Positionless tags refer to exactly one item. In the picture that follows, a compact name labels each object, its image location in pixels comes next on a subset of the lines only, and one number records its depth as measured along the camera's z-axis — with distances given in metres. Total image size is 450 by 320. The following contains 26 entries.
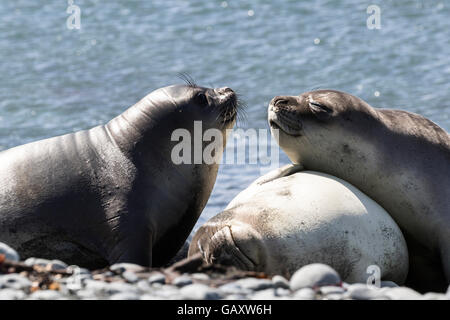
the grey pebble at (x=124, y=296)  8.93
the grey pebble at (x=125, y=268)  10.19
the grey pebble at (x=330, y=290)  9.50
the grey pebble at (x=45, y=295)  9.12
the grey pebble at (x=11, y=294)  9.15
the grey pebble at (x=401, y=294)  9.60
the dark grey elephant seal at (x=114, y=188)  12.11
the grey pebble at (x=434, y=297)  9.42
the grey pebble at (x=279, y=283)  9.77
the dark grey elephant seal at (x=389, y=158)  12.41
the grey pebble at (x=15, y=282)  9.52
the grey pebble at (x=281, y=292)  9.44
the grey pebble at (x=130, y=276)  9.79
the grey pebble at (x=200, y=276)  9.87
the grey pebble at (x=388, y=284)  11.62
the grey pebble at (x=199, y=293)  9.12
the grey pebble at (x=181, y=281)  9.67
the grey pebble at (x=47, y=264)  10.27
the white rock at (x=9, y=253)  10.48
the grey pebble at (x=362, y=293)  9.39
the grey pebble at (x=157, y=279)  9.70
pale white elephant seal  11.41
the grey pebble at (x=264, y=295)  9.19
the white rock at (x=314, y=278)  9.79
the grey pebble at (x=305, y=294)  9.34
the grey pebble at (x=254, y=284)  9.65
